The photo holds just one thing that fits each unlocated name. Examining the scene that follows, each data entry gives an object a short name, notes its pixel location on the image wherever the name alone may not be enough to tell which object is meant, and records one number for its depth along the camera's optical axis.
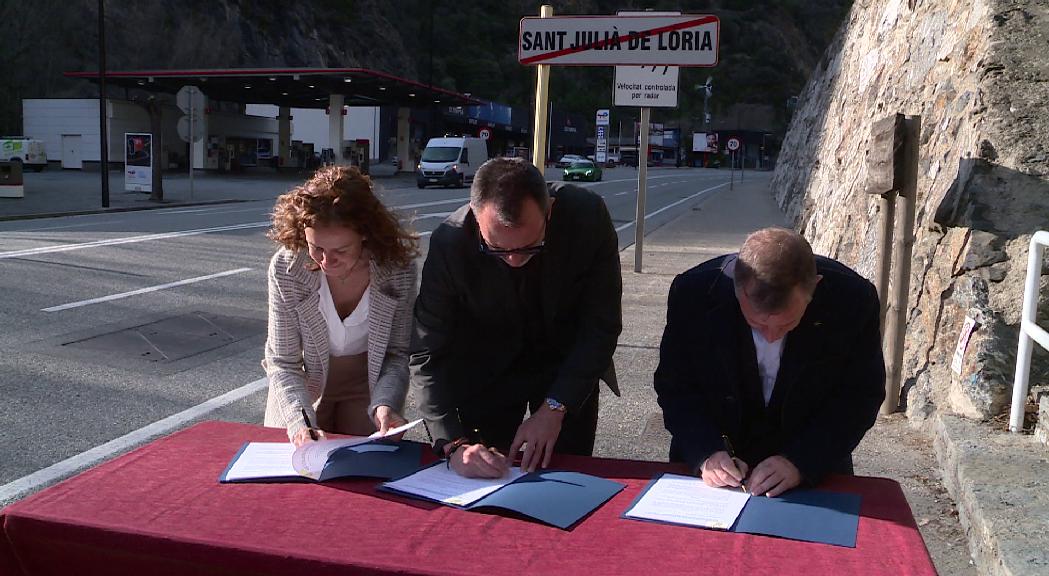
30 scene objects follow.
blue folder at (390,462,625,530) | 2.52
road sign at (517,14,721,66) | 5.89
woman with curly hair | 3.22
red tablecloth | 2.23
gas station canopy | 41.00
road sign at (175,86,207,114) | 24.77
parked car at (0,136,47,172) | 40.16
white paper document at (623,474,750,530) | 2.51
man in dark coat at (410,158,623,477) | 3.01
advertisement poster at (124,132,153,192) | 26.50
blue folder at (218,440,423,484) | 2.81
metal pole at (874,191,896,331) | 6.13
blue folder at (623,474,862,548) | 2.40
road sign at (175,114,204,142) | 24.84
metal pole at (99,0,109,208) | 23.30
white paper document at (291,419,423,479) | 2.83
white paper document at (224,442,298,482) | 2.82
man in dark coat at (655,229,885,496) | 2.79
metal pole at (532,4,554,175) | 5.83
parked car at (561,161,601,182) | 50.34
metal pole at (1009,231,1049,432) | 4.63
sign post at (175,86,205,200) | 24.80
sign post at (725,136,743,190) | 45.56
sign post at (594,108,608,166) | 80.31
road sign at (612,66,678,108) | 11.51
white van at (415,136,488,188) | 37.47
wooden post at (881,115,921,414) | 5.91
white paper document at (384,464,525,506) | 2.66
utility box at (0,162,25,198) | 23.58
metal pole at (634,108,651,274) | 12.09
